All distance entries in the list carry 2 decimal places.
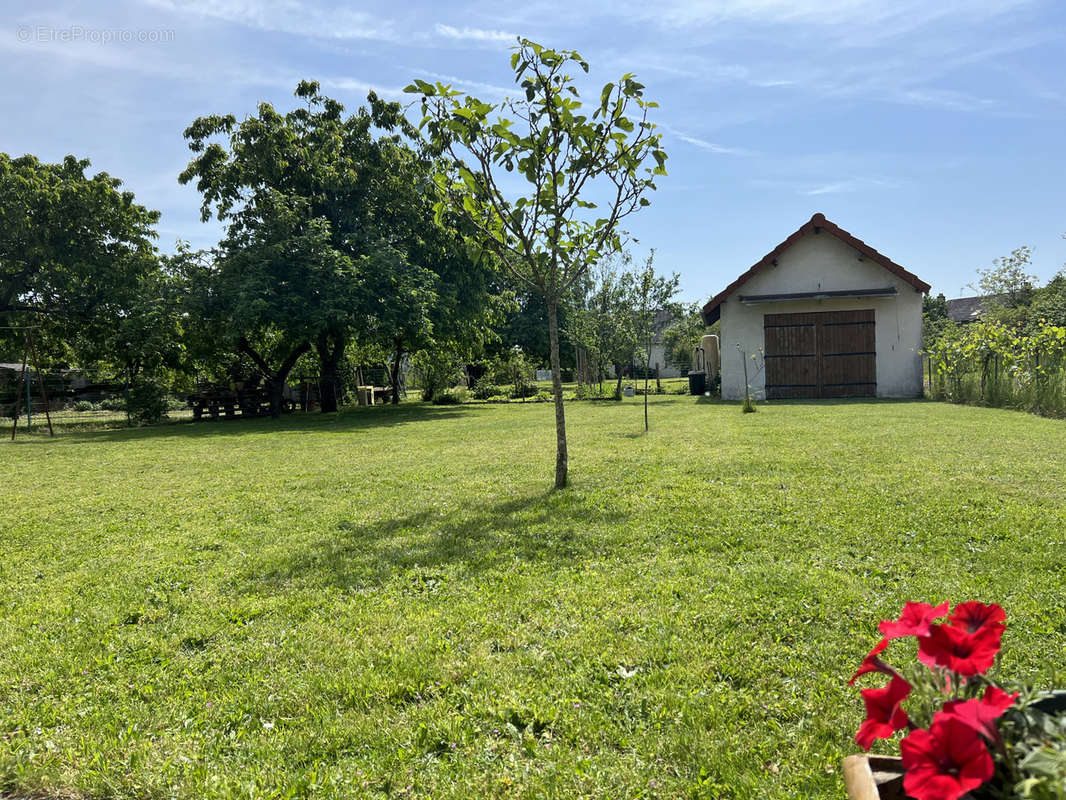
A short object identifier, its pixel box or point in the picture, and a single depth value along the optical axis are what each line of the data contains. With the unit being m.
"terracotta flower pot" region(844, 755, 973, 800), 1.28
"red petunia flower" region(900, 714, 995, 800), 0.94
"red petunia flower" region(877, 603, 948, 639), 1.18
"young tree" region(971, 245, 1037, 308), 42.44
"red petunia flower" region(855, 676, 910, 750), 1.13
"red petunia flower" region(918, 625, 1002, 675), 1.09
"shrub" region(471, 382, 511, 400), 30.52
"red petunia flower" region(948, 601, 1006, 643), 1.16
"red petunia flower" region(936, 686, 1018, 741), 0.97
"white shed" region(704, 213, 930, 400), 18.53
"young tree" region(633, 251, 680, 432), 26.52
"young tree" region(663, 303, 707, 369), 33.02
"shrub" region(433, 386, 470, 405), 27.50
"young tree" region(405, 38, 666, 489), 6.23
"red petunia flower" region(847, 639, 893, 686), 1.21
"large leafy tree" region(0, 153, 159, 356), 19.14
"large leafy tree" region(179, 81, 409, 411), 17.09
